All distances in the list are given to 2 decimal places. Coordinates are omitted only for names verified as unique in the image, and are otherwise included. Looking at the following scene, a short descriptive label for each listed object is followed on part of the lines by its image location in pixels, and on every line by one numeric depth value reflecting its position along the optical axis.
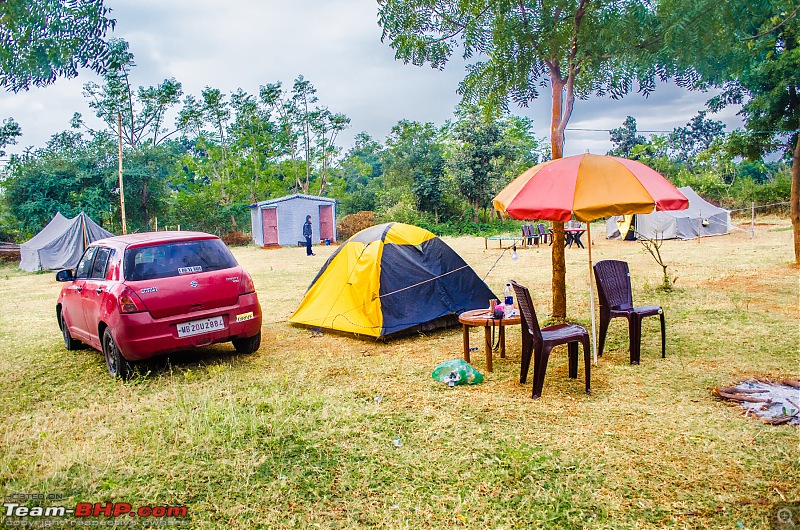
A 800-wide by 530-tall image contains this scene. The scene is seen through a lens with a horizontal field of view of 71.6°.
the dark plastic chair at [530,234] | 22.03
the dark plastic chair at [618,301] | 5.88
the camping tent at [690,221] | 23.00
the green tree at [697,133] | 61.12
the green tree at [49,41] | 3.59
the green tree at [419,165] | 33.51
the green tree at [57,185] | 26.47
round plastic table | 5.75
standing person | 21.50
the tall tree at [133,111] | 29.55
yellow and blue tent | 7.30
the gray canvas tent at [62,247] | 19.89
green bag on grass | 5.40
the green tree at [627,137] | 53.91
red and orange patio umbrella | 5.03
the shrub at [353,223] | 33.03
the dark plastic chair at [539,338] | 4.80
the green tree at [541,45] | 7.10
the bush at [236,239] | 31.95
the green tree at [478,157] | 30.81
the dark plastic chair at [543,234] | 23.24
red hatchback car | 5.48
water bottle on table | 5.97
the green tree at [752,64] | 6.16
